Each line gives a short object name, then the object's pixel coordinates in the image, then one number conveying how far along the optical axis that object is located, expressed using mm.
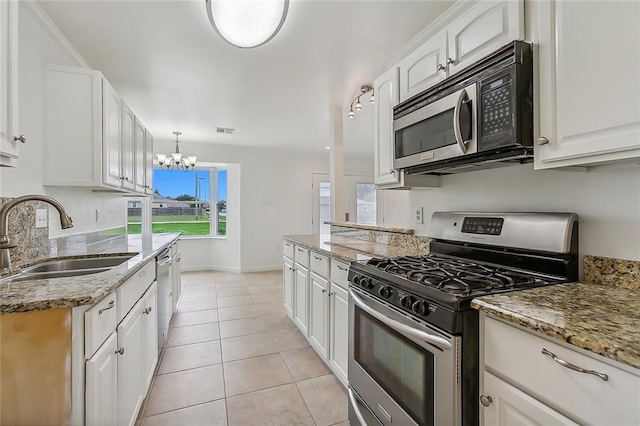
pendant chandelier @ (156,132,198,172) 4541
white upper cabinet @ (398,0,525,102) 1252
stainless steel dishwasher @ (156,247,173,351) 2393
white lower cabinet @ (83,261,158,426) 1078
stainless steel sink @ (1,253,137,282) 1519
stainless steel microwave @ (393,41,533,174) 1188
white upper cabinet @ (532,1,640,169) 933
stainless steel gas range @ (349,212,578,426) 1025
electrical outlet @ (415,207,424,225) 2215
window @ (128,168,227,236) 5742
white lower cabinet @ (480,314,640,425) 690
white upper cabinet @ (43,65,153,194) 1989
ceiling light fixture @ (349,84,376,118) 2992
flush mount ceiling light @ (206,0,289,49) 1541
